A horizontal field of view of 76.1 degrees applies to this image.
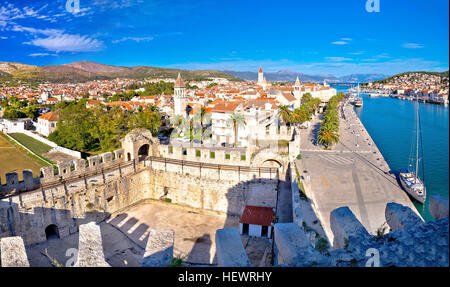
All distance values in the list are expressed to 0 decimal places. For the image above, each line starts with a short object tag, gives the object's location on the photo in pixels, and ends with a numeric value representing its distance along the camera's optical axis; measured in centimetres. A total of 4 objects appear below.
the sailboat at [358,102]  9930
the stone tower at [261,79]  12122
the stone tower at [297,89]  8418
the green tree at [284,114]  4928
